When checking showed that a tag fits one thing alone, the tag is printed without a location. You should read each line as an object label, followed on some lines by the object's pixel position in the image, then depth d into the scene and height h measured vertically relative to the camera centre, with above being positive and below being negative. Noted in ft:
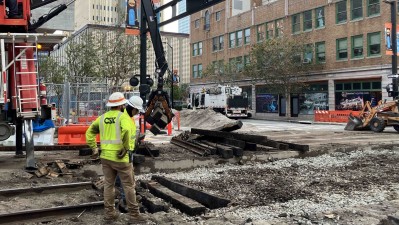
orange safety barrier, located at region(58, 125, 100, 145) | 50.78 -4.41
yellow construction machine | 74.22 -4.06
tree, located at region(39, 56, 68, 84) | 124.36 +8.26
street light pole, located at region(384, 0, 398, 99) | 88.53 +9.84
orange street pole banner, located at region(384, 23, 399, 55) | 98.12 +13.97
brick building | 119.65 +17.56
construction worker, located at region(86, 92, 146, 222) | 20.68 -2.67
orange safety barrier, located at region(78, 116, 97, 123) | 72.84 -3.59
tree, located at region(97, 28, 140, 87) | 113.19 +11.29
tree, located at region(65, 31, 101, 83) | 116.79 +11.40
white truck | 135.85 -1.35
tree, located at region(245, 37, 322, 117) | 133.59 +10.09
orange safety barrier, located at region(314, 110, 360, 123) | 110.22 -5.55
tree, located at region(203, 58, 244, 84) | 166.61 +10.15
